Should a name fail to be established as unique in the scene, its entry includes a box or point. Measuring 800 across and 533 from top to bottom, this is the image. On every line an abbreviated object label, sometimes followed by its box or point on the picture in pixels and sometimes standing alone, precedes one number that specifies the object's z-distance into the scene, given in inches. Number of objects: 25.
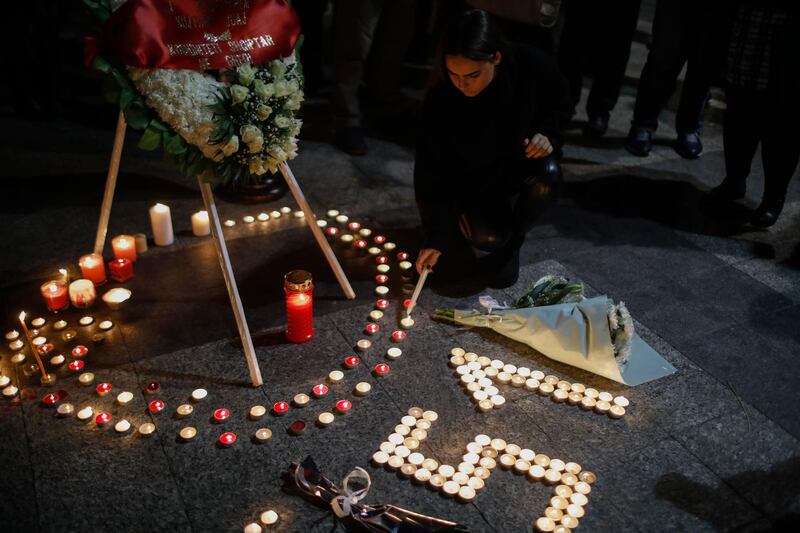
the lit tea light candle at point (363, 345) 113.8
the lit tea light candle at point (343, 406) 101.4
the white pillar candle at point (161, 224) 135.6
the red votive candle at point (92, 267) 123.5
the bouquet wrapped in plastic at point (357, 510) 82.8
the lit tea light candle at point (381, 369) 108.5
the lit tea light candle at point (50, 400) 99.7
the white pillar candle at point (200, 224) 140.6
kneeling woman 119.7
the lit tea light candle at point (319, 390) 103.9
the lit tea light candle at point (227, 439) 95.1
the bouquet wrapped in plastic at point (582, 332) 109.7
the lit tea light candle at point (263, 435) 95.9
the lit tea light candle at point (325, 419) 99.0
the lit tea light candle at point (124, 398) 100.7
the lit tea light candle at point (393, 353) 112.2
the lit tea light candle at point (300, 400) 102.3
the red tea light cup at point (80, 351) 108.7
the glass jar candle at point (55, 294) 117.0
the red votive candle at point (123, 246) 128.2
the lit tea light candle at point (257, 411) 99.7
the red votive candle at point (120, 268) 125.8
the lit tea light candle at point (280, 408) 100.7
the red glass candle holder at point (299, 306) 106.3
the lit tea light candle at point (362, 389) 104.8
